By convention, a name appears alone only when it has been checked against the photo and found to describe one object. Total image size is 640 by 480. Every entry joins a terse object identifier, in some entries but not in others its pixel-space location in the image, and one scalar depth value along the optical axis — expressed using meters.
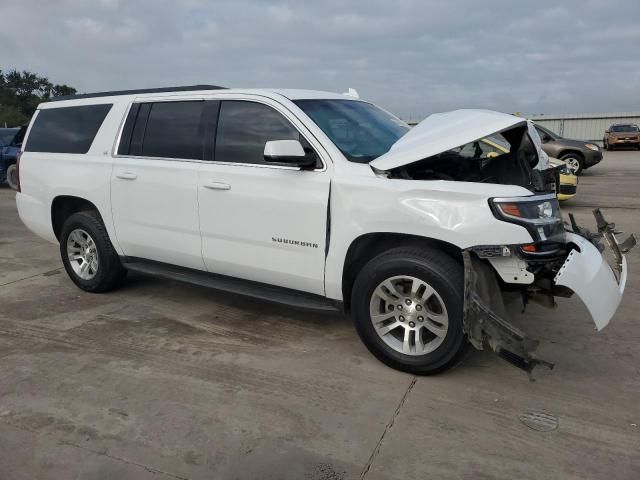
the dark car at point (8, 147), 14.20
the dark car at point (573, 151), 15.86
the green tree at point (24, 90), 71.50
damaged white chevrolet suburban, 3.34
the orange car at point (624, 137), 28.14
